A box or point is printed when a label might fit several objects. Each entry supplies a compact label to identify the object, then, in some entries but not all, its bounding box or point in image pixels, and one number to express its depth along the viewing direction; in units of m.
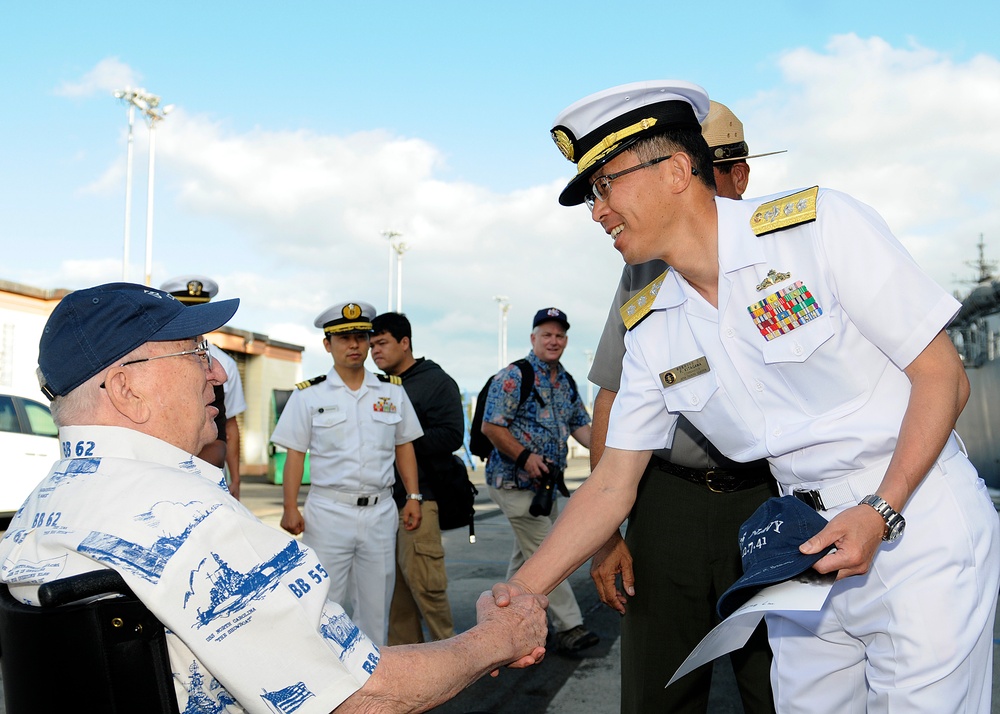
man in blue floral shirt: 5.73
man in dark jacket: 5.12
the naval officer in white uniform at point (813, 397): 1.84
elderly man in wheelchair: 1.37
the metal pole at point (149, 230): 27.75
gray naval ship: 15.30
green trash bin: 16.71
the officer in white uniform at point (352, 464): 4.89
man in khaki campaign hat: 2.77
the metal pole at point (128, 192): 26.38
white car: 10.05
